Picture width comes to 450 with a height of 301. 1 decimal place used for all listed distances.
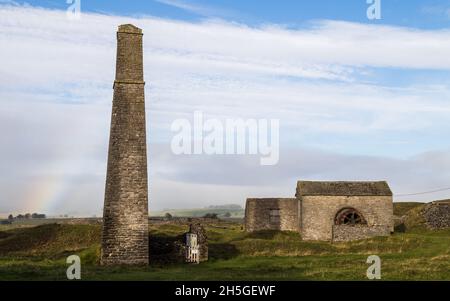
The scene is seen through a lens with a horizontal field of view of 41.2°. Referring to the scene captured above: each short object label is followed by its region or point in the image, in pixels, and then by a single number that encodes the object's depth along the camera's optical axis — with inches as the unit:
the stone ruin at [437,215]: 1982.0
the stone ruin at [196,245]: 1251.2
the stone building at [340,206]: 1903.3
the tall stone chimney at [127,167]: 1154.0
